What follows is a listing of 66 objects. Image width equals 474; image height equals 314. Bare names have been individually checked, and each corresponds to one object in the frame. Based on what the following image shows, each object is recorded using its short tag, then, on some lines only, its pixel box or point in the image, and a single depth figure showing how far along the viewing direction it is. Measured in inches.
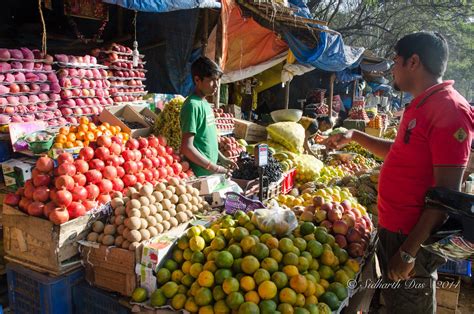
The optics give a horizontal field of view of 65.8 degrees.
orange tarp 316.8
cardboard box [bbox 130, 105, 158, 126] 209.8
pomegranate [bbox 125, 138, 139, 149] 132.3
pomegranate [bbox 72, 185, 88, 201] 101.8
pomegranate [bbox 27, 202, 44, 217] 99.0
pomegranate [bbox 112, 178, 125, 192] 114.4
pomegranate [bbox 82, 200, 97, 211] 103.4
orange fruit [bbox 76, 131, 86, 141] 157.3
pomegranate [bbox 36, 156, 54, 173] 105.9
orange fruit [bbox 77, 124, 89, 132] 161.8
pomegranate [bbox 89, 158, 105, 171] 112.9
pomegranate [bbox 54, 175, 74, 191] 101.0
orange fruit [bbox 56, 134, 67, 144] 149.1
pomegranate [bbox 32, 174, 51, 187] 103.7
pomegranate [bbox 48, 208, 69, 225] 94.0
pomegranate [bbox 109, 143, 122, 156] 121.2
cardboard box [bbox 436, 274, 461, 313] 143.4
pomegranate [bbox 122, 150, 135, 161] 123.4
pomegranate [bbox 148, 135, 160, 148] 141.2
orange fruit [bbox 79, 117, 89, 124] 168.7
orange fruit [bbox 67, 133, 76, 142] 152.9
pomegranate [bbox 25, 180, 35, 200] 103.0
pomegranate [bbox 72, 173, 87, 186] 104.9
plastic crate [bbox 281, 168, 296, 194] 179.7
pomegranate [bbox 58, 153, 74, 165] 106.0
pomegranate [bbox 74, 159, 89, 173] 108.0
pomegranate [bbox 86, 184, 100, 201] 106.3
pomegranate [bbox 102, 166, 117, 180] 113.7
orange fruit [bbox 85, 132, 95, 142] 158.8
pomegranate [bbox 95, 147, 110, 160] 116.3
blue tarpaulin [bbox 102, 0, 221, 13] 153.6
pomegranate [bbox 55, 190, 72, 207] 97.1
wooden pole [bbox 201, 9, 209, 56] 261.3
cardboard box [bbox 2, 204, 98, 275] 95.1
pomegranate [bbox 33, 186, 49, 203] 100.8
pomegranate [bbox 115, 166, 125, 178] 117.9
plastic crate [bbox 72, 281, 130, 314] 95.8
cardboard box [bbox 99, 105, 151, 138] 184.1
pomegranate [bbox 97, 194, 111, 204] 108.8
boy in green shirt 131.9
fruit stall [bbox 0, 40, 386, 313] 88.5
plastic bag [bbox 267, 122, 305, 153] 234.2
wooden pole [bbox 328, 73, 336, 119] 473.7
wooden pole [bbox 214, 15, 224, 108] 236.1
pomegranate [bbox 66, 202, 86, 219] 99.0
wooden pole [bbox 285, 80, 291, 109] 390.4
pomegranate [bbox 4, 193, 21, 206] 104.7
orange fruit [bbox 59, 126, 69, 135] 156.6
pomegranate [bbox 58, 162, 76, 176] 103.3
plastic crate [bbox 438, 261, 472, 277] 144.7
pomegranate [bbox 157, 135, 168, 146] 148.6
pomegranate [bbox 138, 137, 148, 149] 137.9
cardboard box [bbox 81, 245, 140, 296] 93.2
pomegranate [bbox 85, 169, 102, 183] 109.4
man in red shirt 74.0
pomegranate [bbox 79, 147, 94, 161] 113.1
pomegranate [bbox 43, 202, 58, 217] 97.5
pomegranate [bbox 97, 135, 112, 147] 120.3
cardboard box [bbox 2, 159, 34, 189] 148.0
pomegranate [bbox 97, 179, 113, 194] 110.3
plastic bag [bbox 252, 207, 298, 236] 100.5
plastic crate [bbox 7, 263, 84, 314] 94.0
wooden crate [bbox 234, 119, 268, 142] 274.7
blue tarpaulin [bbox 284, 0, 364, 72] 298.8
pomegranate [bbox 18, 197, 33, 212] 102.3
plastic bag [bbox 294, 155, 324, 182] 198.1
